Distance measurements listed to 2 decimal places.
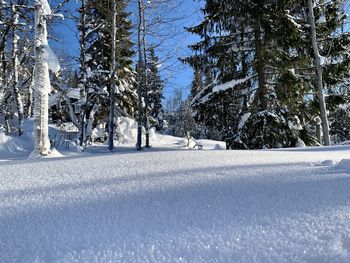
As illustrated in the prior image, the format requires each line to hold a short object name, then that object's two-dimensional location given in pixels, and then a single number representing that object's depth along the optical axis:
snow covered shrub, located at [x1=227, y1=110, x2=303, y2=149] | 9.61
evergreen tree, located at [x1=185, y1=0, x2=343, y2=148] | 9.80
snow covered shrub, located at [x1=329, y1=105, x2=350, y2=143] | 24.24
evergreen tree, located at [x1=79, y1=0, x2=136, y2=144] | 14.32
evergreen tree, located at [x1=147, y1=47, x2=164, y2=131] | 35.78
